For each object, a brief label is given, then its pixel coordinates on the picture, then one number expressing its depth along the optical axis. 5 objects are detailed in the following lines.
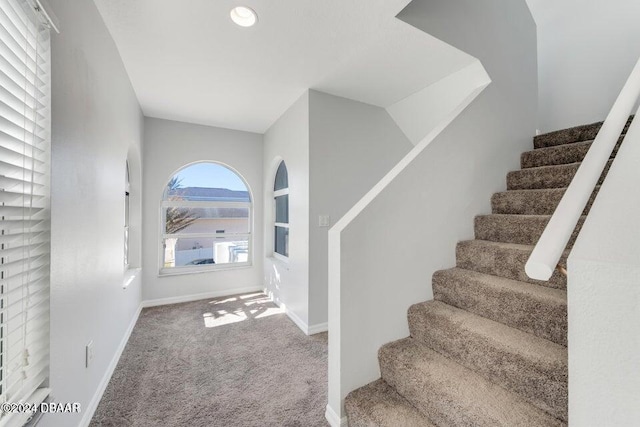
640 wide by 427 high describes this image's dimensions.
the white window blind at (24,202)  0.87
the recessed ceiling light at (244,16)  1.67
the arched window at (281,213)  3.52
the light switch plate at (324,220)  2.75
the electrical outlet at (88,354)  1.52
